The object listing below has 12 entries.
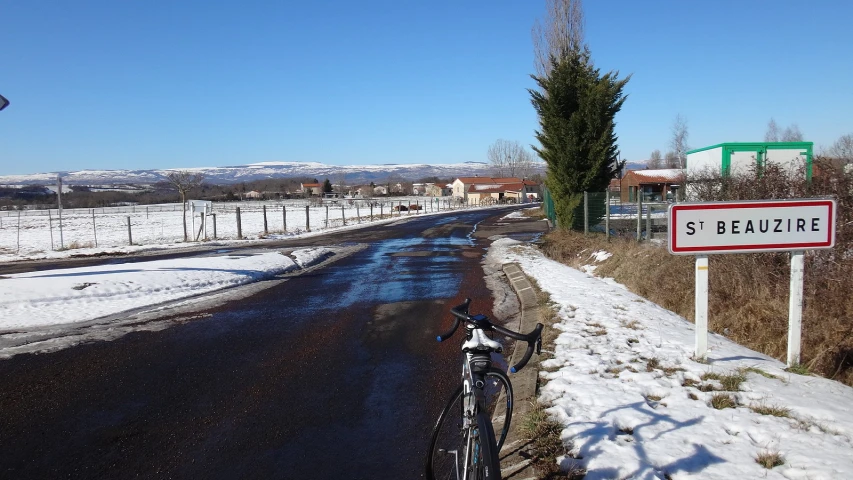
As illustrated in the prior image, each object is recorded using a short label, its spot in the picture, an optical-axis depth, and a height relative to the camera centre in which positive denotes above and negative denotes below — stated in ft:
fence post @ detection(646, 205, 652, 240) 44.17 -2.87
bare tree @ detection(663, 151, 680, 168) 378.71 +18.09
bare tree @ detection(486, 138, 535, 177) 557.74 +24.10
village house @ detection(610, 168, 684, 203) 206.08 +2.21
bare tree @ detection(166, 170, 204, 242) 108.29 +4.30
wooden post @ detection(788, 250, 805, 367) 17.87 -3.97
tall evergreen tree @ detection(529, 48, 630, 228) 63.73 +6.62
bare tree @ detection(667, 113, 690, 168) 308.44 +21.65
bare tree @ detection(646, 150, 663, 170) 473.26 +21.27
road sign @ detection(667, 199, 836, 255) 17.76 -1.36
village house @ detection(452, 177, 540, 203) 366.84 +0.40
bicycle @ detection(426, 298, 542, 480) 9.62 -3.93
